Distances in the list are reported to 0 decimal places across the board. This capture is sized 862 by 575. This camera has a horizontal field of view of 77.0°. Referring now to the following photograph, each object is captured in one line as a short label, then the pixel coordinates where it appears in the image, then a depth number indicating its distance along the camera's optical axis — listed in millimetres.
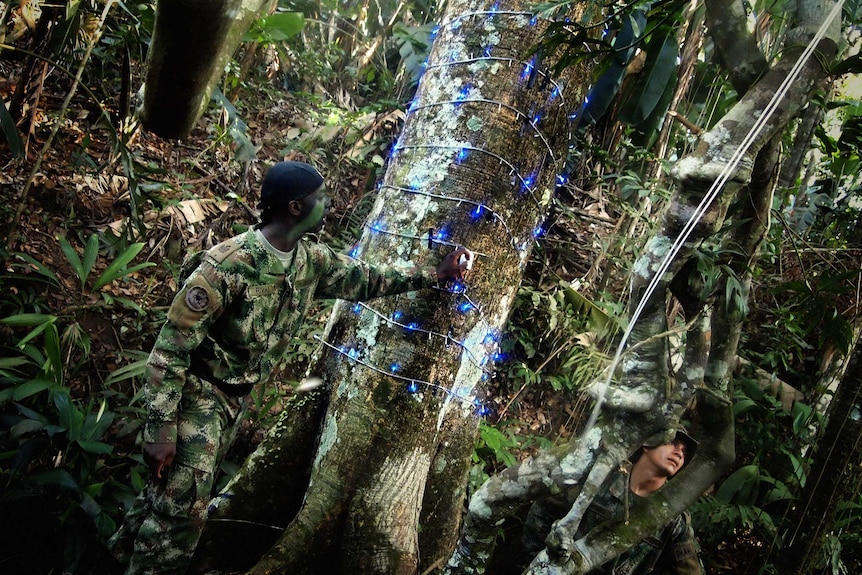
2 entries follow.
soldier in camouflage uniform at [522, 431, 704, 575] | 2633
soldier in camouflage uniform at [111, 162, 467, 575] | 1950
